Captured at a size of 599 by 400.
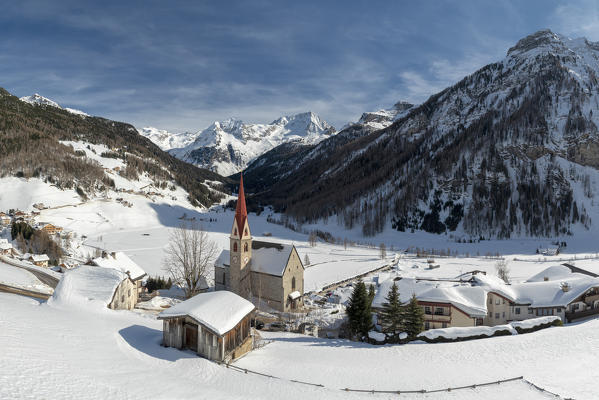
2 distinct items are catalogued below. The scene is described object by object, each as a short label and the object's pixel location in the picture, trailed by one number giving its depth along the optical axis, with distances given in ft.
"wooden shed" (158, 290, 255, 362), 77.15
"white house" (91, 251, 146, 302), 146.20
